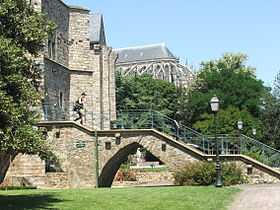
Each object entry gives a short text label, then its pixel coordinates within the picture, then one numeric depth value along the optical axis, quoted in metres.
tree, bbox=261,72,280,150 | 58.59
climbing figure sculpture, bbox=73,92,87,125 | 38.21
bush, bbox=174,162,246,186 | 30.42
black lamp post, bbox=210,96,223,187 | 27.47
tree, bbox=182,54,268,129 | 73.12
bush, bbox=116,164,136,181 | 48.47
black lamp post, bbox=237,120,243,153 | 34.50
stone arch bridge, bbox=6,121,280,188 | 34.05
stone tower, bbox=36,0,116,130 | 42.41
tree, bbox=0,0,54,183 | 17.94
